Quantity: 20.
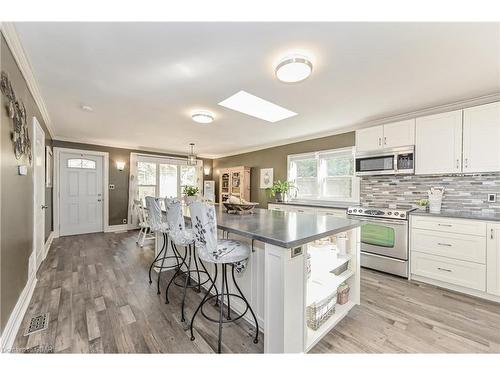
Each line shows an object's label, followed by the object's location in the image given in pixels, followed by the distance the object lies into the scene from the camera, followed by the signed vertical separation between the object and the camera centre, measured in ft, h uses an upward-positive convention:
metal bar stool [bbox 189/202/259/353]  5.01 -1.49
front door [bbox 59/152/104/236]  16.25 -0.68
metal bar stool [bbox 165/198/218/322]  6.76 -1.29
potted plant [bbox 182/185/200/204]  11.78 -0.49
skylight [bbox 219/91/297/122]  8.85 +3.73
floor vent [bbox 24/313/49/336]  5.62 -3.90
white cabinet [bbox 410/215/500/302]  7.49 -2.61
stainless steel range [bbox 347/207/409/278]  9.25 -2.46
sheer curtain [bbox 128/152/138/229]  19.01 -0.72
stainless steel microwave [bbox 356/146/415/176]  9.83 +1.26
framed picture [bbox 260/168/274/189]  17.97 +0.70
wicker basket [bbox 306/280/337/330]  5.28 -3.27
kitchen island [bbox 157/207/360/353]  4.18 -2.11
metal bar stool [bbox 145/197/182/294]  8.59 -1.40
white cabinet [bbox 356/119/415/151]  9.81 +2.54
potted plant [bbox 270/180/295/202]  15.87 -0.23
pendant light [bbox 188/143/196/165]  15.47 +1.90
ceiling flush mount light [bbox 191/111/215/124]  10.22 +3.44
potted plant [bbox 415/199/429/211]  9.95 -0.82
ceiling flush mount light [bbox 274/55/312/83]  5.82 +3.39
